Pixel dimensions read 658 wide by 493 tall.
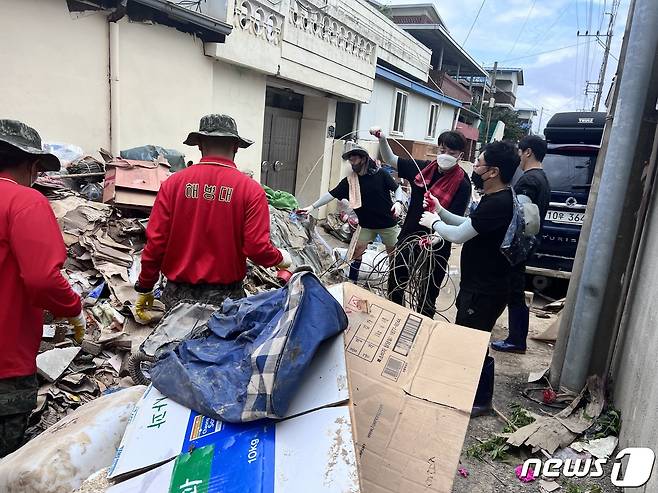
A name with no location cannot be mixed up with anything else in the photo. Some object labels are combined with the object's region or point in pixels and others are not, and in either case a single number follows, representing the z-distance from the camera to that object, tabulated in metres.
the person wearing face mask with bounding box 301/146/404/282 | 5.09
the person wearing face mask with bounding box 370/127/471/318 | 4.04
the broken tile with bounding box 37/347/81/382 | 2.86
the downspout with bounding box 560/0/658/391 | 2.95
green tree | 33.16
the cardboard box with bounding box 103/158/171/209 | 4.66
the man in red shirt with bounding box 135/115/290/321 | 2.52
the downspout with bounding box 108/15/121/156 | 5.25
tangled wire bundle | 3.75
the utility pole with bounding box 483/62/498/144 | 27.36
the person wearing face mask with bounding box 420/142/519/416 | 2.99
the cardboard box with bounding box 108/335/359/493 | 1.33
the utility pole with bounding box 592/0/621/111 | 26.84
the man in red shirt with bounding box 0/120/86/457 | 1.81
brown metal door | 9.45
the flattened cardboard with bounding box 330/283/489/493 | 1.78
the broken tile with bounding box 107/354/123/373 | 3.19
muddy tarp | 1.49
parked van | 5.87
